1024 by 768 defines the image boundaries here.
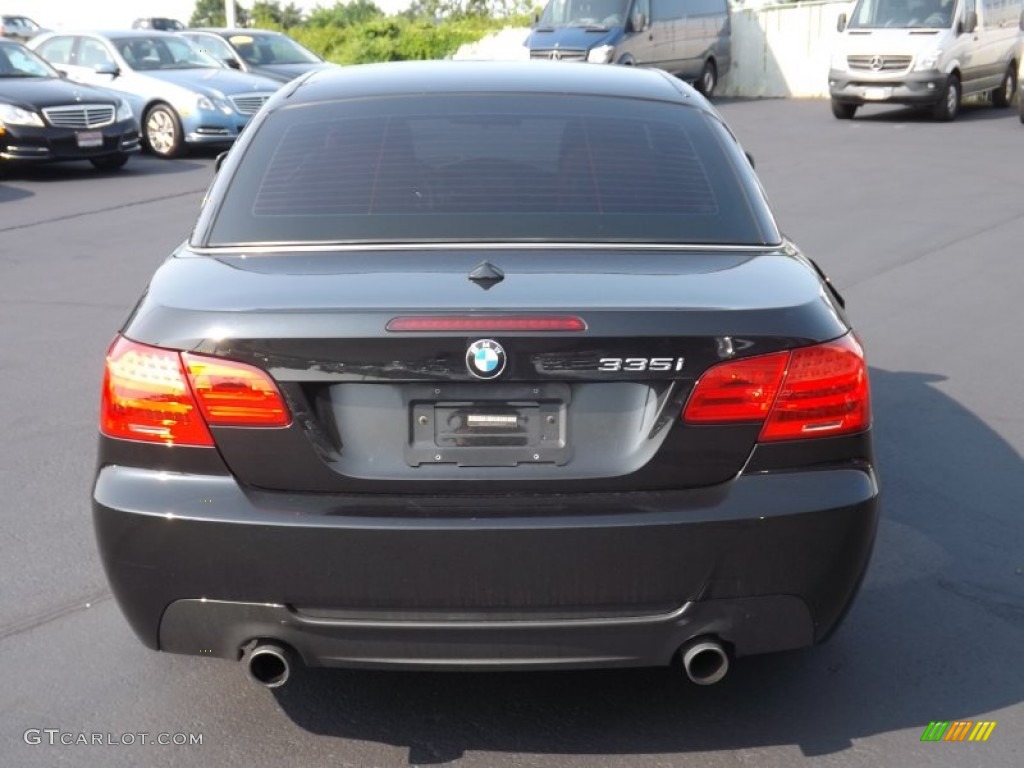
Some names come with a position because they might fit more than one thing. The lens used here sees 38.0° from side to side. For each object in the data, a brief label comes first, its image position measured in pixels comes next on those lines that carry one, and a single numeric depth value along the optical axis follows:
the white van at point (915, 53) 23.97
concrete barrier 32.72
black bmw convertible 3.42
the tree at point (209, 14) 94.97
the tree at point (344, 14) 77.62
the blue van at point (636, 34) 27.22
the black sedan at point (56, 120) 17.12
